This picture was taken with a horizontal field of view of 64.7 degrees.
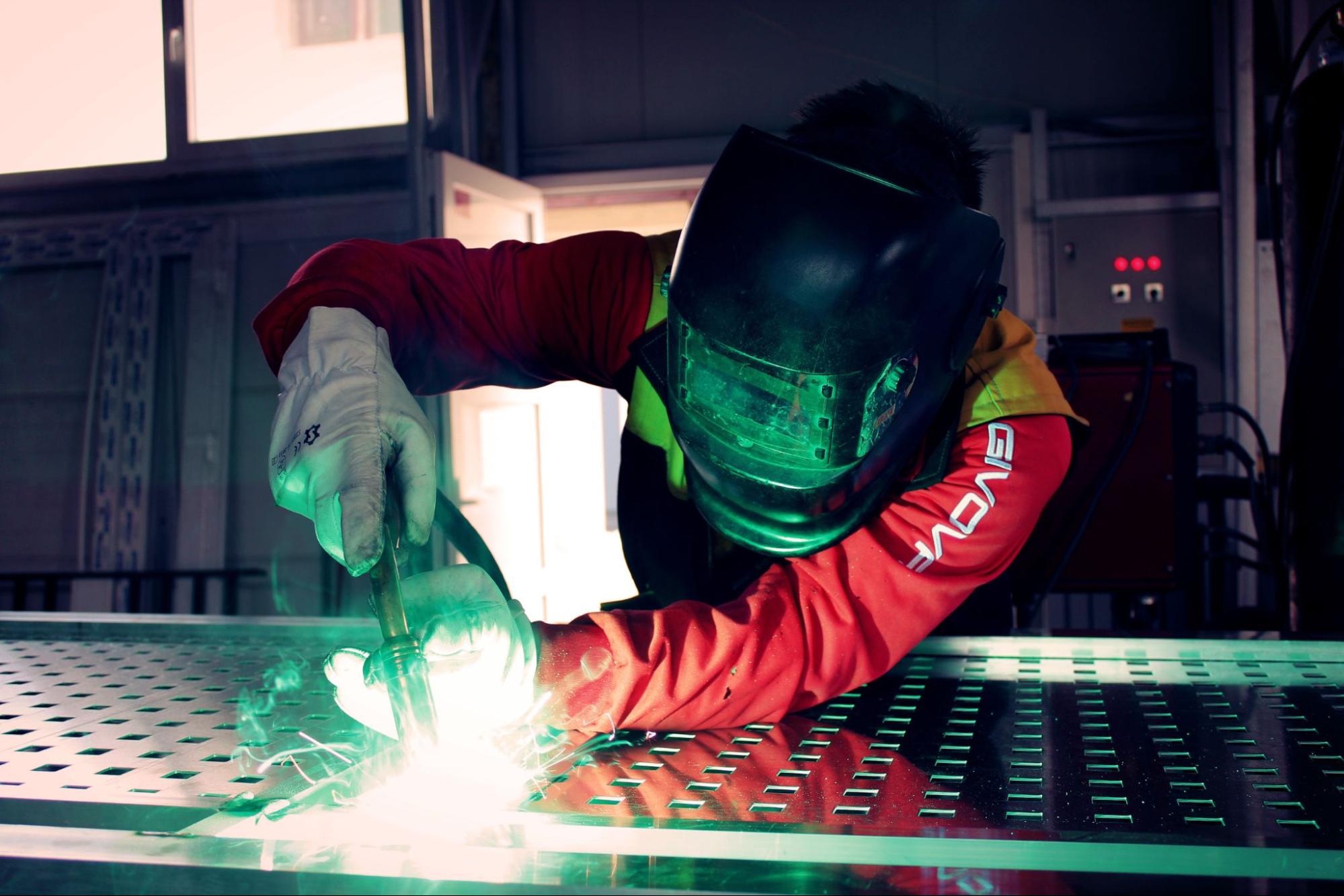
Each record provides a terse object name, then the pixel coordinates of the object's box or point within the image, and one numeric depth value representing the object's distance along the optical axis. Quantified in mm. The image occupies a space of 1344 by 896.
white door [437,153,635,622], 3670
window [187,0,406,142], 4000
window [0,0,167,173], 3758
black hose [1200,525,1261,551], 2757
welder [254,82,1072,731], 803
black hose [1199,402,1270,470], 2693
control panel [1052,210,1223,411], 3939
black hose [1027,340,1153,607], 2080
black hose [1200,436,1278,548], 2246
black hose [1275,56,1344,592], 1372
